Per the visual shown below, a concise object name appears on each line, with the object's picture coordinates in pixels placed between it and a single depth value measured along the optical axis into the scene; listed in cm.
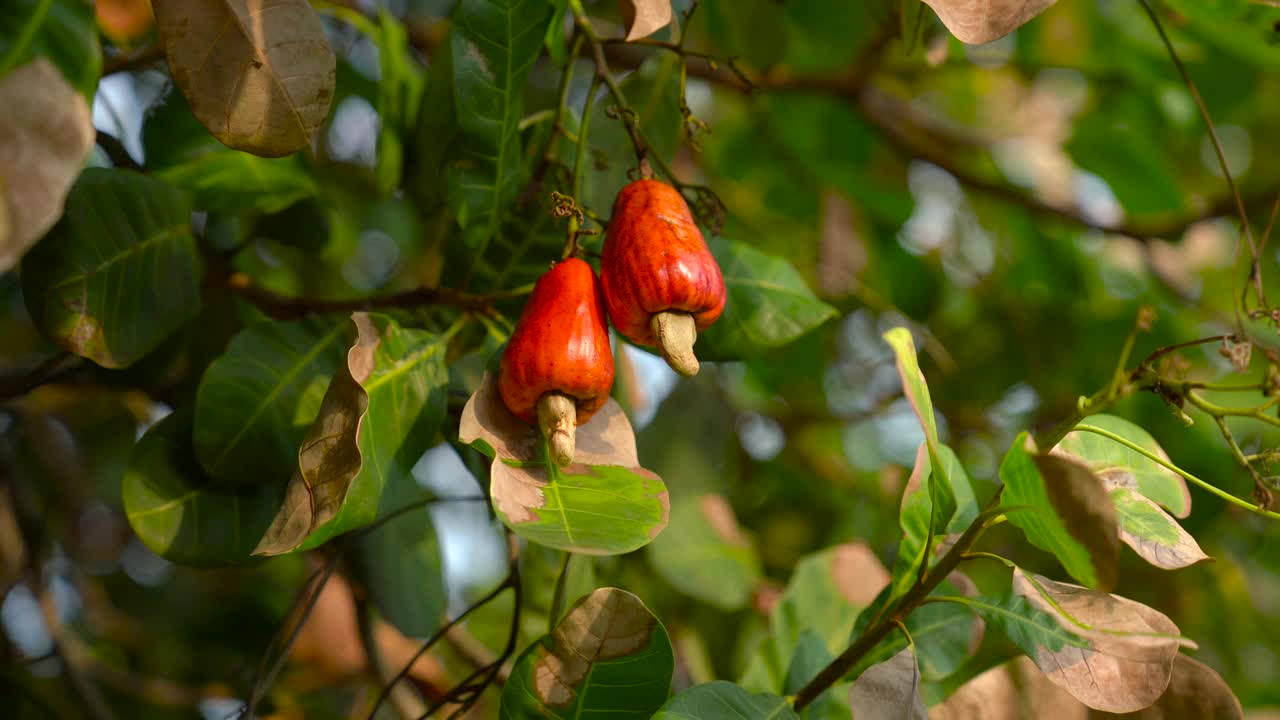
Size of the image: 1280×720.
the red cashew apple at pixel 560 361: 72
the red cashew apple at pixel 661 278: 74
